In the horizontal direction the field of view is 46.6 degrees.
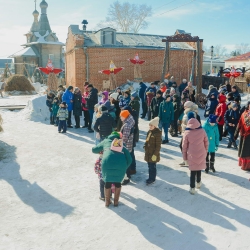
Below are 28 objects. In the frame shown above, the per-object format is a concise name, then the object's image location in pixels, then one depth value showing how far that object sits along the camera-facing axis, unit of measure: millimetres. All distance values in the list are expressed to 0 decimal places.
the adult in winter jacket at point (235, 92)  9762
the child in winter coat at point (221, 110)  8727
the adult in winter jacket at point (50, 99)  11242
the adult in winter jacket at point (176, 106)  9242
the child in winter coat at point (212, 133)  6250
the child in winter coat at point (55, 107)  10848
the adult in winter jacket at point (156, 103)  9353
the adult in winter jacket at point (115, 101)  8734
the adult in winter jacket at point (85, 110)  10610
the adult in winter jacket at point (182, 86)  13516
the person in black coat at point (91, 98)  10008
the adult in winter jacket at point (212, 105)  9328
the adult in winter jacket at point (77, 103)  10711
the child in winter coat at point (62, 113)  10133
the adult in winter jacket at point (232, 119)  8148
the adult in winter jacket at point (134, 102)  9164
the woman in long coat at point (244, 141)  6518
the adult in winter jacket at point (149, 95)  11162
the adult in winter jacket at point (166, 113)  8672
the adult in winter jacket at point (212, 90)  9937
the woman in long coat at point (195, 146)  5242
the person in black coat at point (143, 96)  12675
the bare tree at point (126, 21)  39969
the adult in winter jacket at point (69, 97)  10734
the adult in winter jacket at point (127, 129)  5762
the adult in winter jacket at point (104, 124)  6078
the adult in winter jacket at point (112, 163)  4656
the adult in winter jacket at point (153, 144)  5645
